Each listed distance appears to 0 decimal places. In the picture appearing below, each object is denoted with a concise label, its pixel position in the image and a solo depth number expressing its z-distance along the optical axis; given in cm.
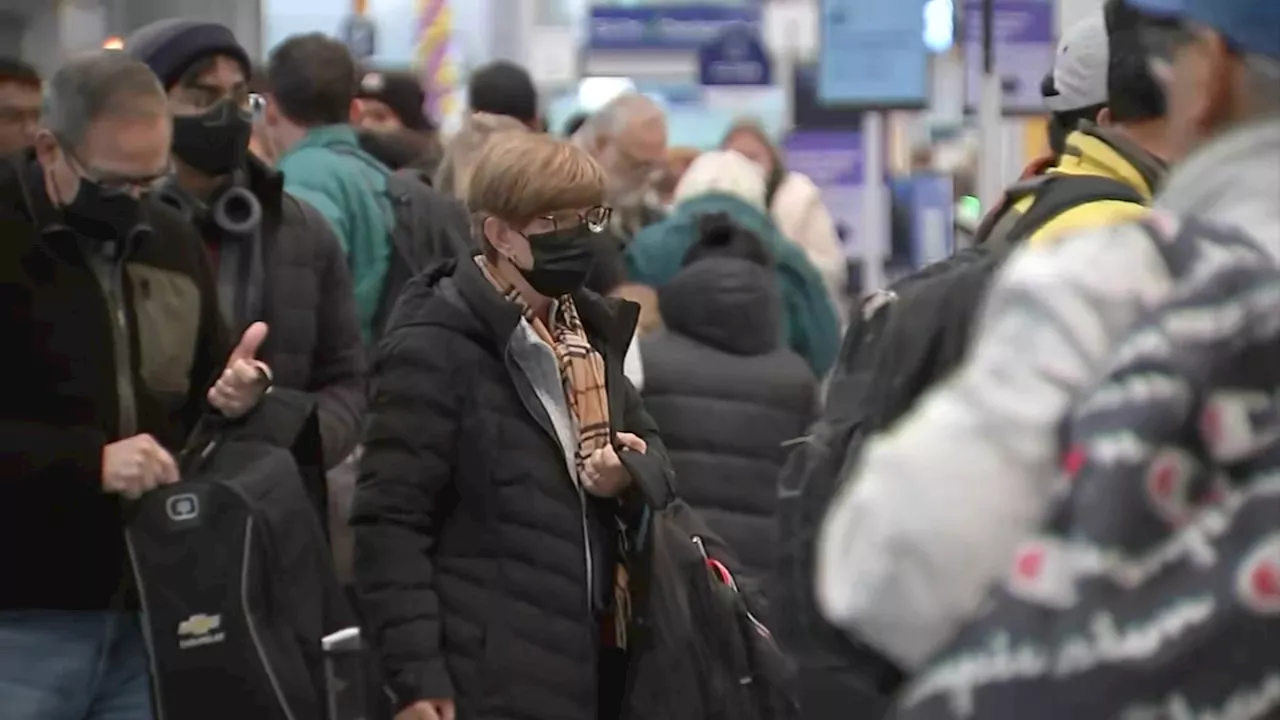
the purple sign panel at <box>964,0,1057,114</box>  1634
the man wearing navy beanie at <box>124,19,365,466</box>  844
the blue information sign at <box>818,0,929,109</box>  2086
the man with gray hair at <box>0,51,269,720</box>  684
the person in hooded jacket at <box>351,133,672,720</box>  718
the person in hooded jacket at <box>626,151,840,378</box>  1296
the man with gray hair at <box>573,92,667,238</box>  1491
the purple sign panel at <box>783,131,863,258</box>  2641
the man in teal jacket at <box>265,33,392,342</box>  1064
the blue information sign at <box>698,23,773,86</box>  3039
